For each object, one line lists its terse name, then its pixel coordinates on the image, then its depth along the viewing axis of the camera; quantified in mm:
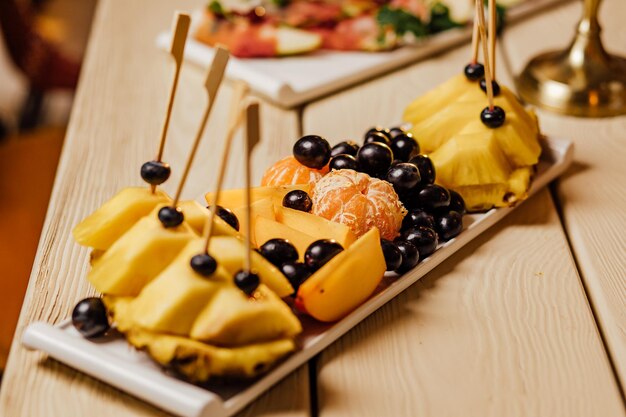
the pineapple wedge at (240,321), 773
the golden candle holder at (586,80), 1112
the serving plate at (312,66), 1141
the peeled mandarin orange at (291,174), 916
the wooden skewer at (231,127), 768
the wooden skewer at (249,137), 770
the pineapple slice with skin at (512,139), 943
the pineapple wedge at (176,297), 773
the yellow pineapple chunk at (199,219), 817
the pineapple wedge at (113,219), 823
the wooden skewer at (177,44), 807
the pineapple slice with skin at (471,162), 932
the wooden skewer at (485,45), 912
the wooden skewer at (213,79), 795
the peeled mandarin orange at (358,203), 873
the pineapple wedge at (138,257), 796
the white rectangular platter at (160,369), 768
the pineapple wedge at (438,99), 972
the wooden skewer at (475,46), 954
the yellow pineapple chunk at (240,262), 798
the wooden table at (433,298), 796
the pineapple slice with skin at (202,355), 770
